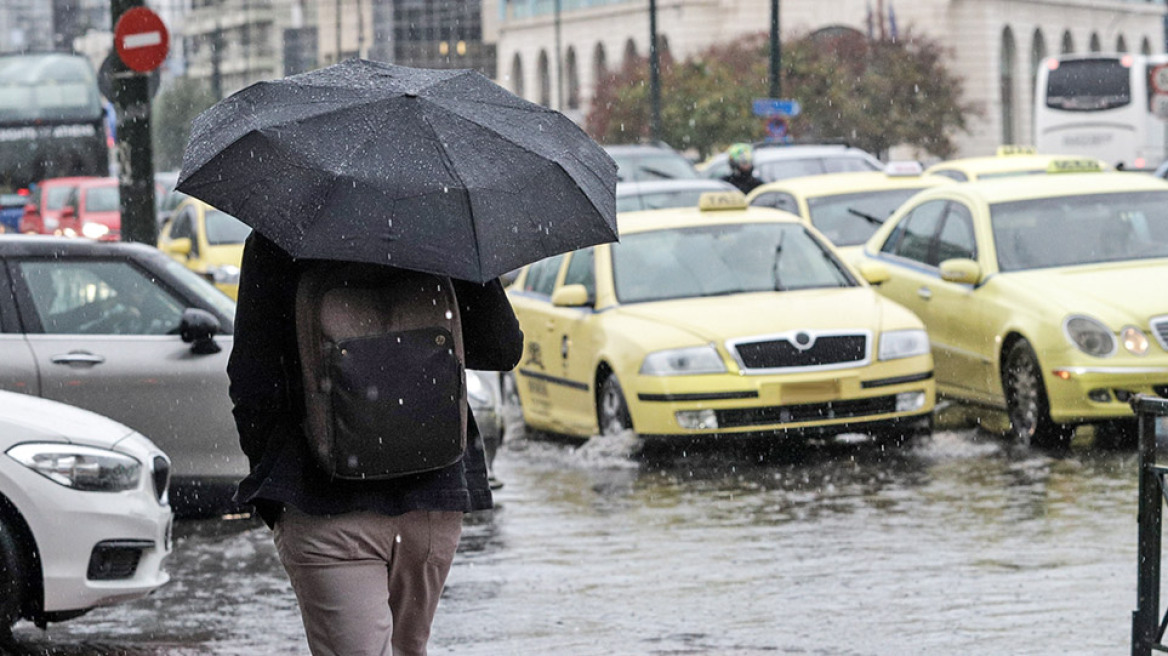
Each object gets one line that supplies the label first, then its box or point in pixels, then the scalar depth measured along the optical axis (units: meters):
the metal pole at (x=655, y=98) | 47.93
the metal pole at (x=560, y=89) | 90.90
